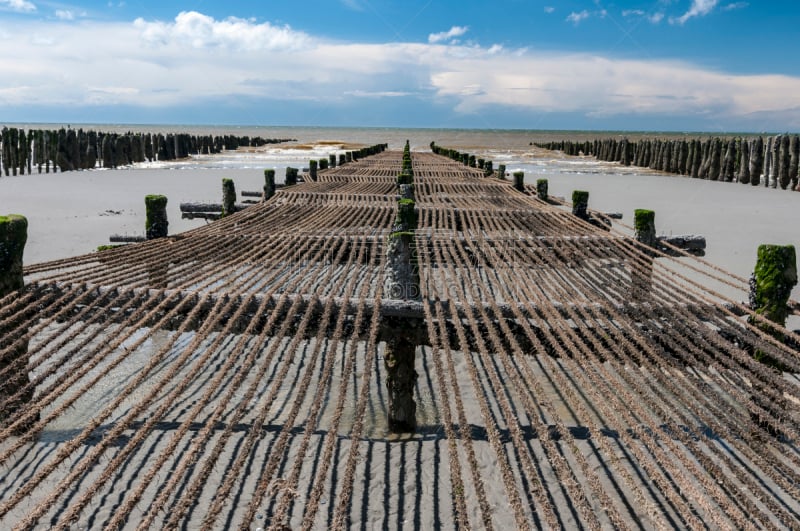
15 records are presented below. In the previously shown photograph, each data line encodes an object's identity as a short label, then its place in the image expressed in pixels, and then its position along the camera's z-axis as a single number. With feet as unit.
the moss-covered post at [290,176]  43.98
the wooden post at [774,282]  14.79
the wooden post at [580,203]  29.60
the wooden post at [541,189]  37.15
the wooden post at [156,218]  21.95
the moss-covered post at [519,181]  43.24
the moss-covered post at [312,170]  50.07
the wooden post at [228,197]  30.91
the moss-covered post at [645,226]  22.27
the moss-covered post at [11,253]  14.17
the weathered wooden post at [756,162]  84.12
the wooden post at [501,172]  53.24
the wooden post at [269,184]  36.11
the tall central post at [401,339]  15.06
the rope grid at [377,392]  9.61
